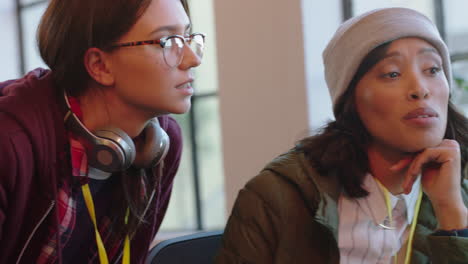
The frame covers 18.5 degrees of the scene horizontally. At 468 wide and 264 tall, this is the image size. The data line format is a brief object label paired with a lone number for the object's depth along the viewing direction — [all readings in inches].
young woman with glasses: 83.3
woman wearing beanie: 83.3
